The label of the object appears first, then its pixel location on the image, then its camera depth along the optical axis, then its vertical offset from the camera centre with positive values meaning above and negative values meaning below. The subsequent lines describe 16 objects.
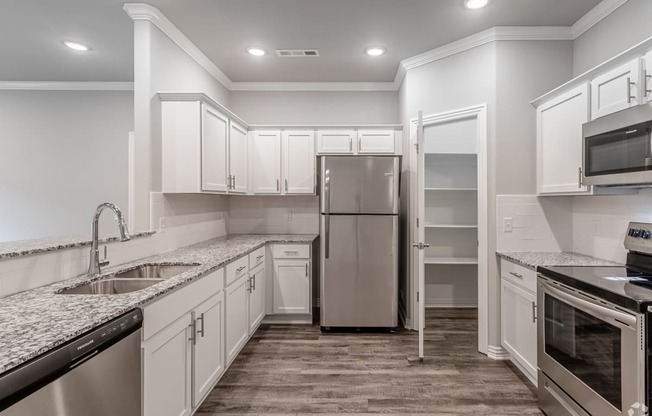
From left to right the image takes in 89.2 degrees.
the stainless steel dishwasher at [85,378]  0.88 -0.53
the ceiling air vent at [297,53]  3.26 +1.56
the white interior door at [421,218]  2.68 -0.09
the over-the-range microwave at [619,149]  1.67 +0.33
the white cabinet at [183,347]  1.50 -0.75
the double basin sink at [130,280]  1.77 -0.43
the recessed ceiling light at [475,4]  2.43 +1.52
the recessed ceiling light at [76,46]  3.12 +1.56
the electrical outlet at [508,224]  2.83 -0.15
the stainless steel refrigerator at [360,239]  3.33 -0.32
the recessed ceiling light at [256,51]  3.22 +1.55
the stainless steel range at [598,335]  1.41 -0.64
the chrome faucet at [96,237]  1.79 -0.16
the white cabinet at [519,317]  2.29 -0.82
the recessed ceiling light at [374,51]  3.21 +1.55
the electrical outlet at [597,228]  2.47 -0.15
